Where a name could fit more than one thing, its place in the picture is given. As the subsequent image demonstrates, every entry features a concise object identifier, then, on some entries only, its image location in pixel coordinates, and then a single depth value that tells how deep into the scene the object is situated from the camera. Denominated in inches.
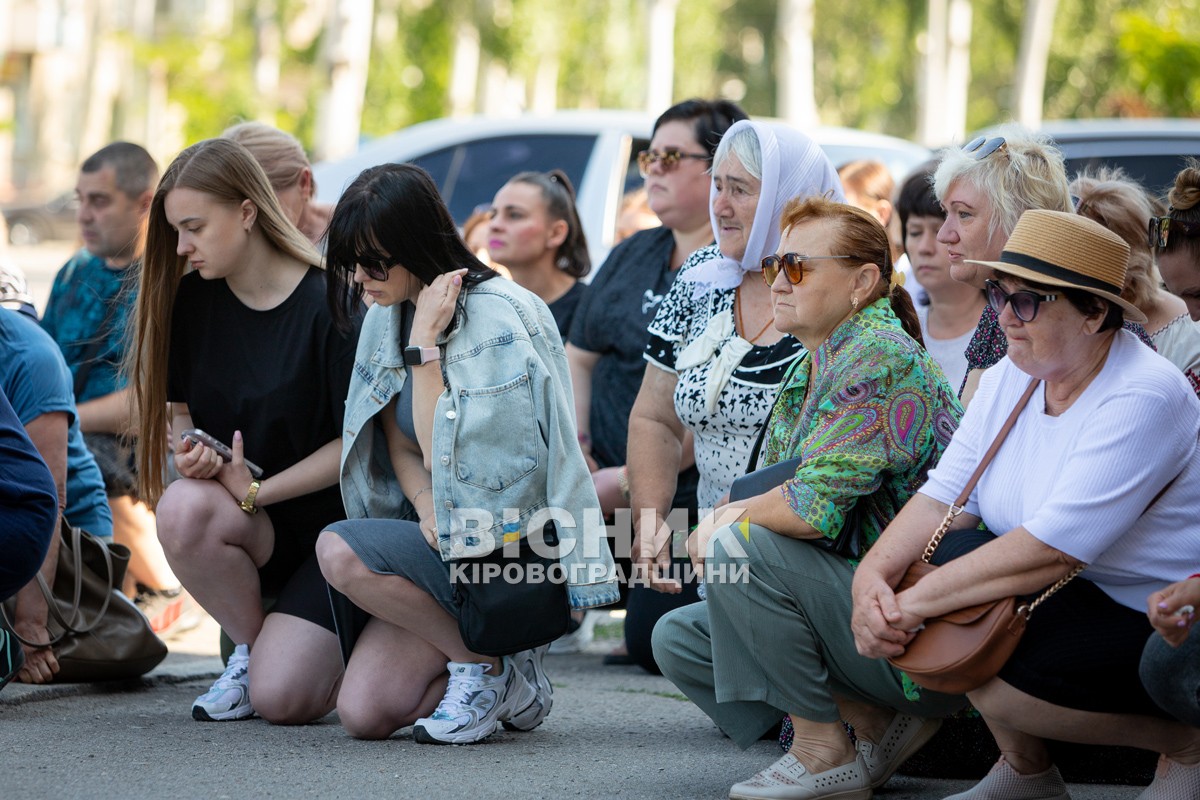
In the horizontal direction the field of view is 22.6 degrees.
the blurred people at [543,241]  508.1
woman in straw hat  247.2
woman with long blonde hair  352.3
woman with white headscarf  351.1
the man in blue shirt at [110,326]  484.7
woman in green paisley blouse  281.7
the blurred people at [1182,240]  298.3
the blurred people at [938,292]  406.6
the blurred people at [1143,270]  302.4
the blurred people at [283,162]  448.4
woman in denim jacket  325.7
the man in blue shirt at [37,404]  369.7
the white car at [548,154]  644.8
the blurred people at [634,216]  599.0
